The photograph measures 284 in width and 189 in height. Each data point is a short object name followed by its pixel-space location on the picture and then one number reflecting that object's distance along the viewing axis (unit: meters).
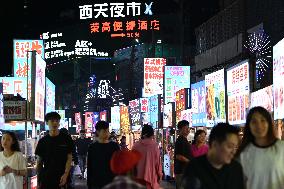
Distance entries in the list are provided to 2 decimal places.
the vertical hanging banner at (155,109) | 28.53
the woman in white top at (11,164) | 9.89
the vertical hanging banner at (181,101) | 22.88
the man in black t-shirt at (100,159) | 9.54
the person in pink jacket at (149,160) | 12.35
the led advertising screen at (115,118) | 42.19
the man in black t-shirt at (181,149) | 12.89
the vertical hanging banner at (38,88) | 12.88
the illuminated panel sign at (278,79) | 10.50
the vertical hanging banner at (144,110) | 30.97
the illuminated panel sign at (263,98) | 12.13
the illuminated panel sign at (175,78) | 28.89
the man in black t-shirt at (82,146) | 25.39
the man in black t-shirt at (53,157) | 9.34
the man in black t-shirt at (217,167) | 4.78
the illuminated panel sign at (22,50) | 28.03
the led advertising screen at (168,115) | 25.03
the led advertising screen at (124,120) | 37.38
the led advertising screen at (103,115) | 51.34
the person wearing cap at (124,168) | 4.30
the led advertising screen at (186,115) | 22.12
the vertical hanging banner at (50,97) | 19.46
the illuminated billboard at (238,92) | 13.91
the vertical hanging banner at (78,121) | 60.42
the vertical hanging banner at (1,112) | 13.87
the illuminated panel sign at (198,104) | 19.11
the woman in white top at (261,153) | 5.79
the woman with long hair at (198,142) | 12.41
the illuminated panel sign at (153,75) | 35.31
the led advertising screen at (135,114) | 33.31
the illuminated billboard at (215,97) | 16.20
